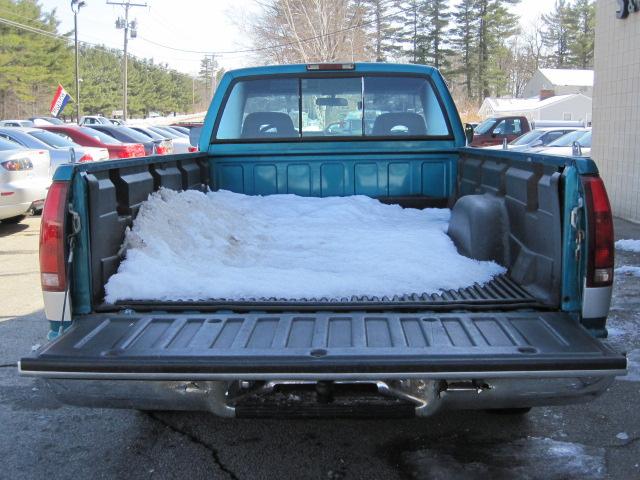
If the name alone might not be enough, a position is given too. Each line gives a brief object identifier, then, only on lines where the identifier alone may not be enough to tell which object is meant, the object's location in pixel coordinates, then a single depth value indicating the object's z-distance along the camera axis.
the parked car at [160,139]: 20.67
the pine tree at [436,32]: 63.72
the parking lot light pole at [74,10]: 45.23
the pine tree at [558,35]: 80.31
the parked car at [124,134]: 22.33
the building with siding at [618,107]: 10.37
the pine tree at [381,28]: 51.72
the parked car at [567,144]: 15.89
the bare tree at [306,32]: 39.59
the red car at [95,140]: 17.16
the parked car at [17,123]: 35.20
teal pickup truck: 2.47
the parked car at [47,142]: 13.61
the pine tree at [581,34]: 77.44
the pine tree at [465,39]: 65.94
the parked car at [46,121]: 38.53
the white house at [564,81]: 61.03
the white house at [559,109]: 53.22
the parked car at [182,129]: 35.50
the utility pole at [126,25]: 52.06
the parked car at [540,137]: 18.97
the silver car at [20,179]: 10.05
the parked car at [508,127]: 23.88
